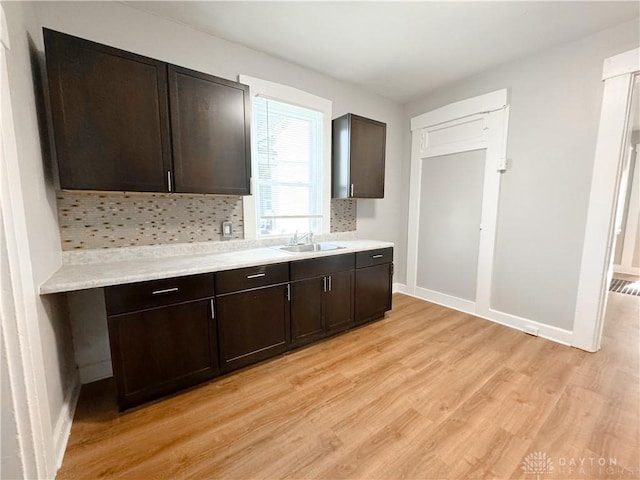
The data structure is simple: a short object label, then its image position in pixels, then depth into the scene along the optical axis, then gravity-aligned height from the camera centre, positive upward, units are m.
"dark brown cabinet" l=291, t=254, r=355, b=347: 2.29 -0.81
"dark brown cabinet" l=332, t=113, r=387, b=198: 2.86 +0.60
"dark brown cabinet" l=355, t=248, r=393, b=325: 2.74 -0.81
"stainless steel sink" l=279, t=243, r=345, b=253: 2.63 -0.40
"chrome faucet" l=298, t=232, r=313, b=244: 2.84 -0.31
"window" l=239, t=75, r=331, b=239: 2.53 +0.50
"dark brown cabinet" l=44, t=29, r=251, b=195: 1.51 +0.57
